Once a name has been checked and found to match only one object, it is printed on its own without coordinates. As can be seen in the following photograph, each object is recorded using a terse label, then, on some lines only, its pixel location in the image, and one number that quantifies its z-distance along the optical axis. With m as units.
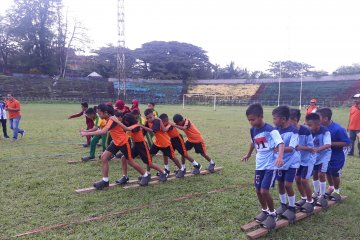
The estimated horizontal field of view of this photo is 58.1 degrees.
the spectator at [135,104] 10.47
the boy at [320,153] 5.48
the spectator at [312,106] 12.11
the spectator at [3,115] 13.45
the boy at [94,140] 9.37
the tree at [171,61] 68.69
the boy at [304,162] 5.23
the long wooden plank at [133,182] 6.54
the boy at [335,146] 5.80
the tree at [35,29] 56.97
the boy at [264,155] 4.66
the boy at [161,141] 7.41
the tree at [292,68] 72.62
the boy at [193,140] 7.98
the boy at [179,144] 7.95
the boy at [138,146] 7.07
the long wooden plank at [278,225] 4.54
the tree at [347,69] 58.64
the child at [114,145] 6.76
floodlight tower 42.88
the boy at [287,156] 4.80
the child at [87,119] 10.67
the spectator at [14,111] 13.14
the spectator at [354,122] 10.48
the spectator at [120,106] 9.65
